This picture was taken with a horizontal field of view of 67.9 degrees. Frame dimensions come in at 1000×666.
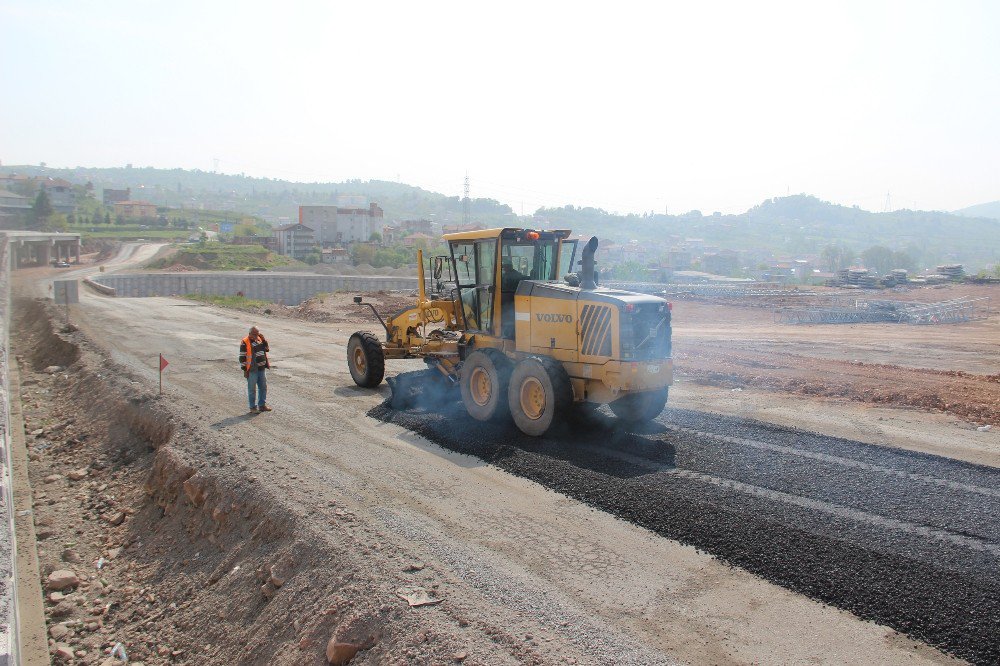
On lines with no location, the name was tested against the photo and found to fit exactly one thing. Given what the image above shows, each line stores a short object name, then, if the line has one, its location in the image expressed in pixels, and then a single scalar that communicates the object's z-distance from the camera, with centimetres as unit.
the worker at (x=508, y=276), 1156
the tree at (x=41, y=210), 10431
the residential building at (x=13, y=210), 10538
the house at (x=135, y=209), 14944
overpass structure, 6732
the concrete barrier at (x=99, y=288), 4519
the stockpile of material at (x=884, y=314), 3400
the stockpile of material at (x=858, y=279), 5580
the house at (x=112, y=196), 18775
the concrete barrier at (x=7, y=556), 583
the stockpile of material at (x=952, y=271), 6032
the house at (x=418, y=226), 17082
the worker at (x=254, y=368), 1241
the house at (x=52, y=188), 14850
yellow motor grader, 1003
